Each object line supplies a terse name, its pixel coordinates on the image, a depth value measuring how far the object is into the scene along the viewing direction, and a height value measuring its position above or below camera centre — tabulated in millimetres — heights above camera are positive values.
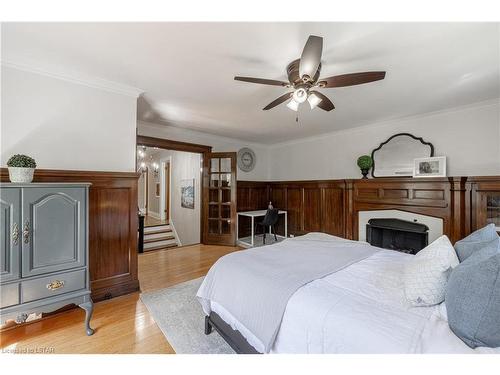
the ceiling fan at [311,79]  1419 +846
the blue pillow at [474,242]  1301 -340
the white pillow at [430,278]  1111 -487
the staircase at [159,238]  5056 -1283
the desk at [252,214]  4613 -605
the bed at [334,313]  928 -630
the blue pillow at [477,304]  863 -489
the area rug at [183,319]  1682 -1241
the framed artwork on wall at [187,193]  5266 -171
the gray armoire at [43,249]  1571 -492
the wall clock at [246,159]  5324 +681
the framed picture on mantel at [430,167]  3195 +311
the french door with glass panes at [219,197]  4582 -230
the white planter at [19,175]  1692 +85
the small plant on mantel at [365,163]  3781 +415
